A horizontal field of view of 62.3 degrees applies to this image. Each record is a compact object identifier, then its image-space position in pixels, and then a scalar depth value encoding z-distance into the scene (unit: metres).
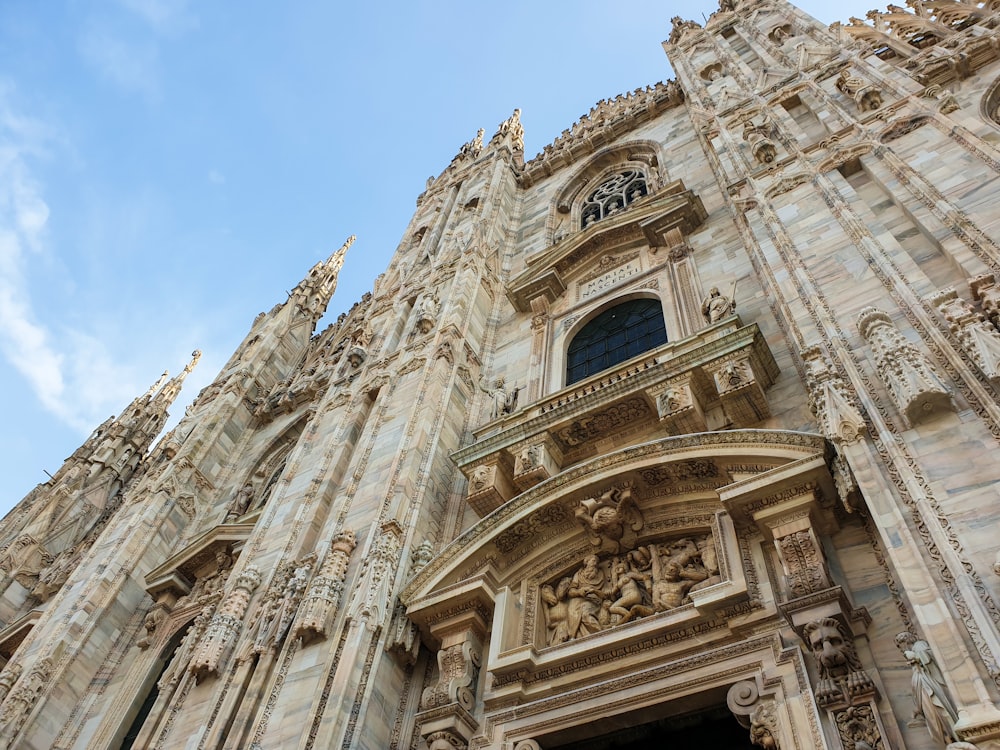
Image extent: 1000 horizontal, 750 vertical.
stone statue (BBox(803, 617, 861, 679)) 6.11
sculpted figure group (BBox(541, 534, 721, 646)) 8.01
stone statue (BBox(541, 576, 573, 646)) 8.50
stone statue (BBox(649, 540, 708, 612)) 7.92
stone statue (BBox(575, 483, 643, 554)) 8.78
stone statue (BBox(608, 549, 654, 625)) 8.04
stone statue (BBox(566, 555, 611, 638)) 8.28
